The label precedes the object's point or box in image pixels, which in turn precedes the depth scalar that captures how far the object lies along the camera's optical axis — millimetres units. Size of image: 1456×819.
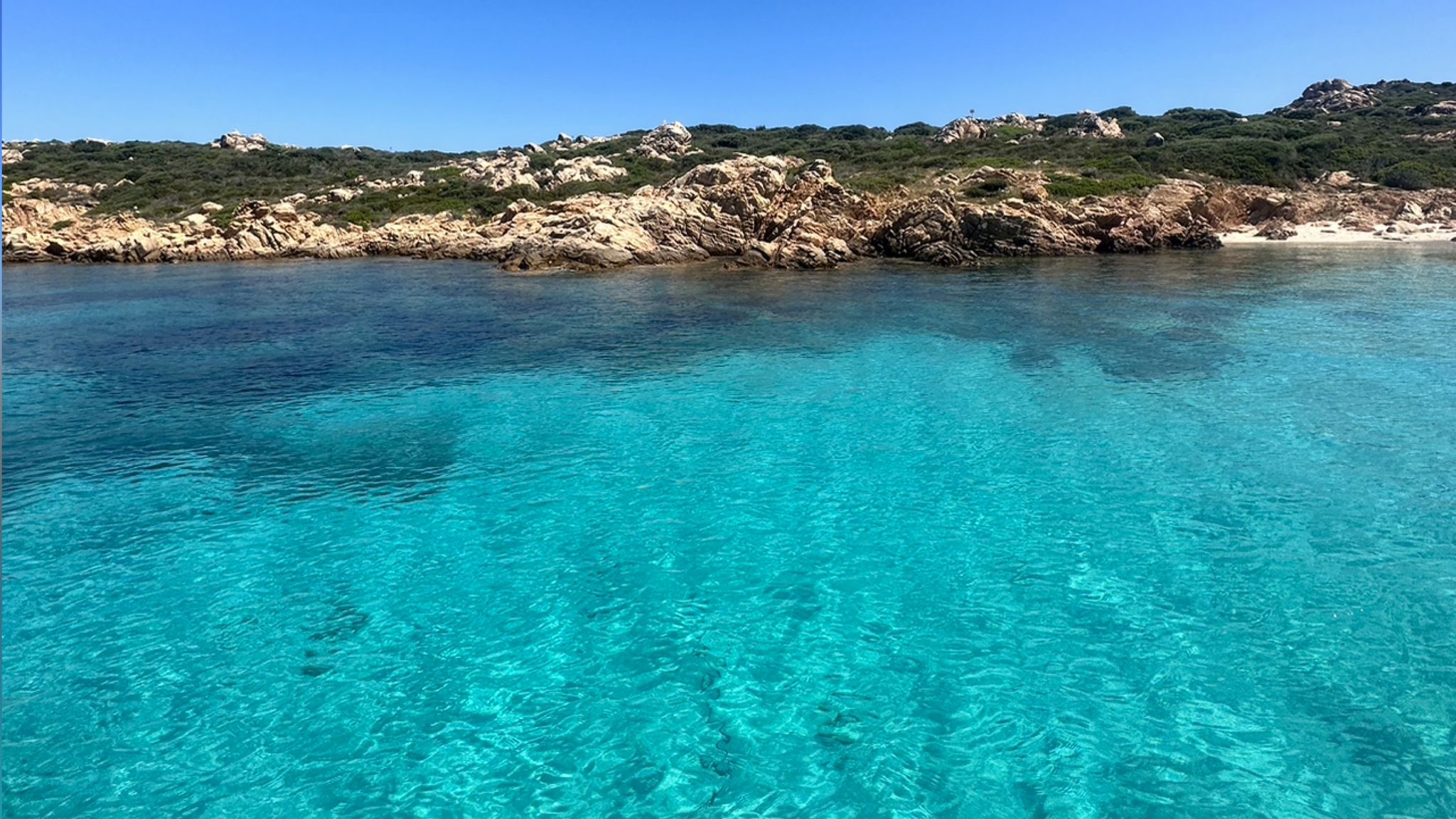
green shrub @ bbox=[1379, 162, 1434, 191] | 61875
